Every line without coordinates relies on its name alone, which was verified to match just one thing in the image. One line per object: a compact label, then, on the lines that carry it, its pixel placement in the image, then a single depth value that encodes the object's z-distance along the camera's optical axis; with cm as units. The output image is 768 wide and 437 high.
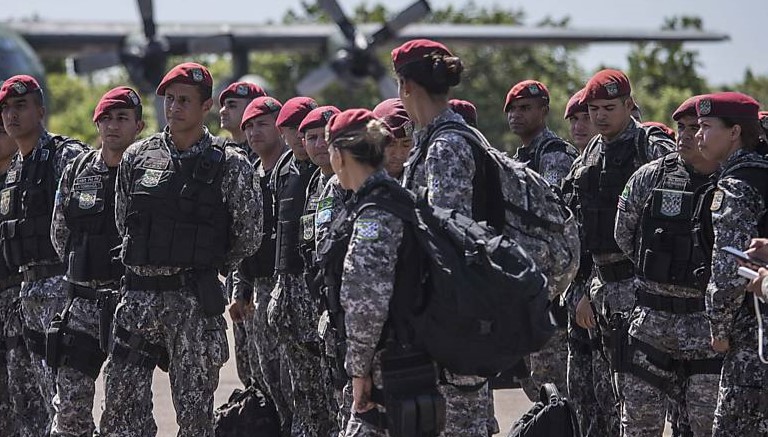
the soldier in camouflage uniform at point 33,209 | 1482
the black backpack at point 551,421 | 1137
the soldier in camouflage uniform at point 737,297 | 1097
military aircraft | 5712
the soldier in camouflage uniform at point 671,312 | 1220
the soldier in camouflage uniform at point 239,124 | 1730
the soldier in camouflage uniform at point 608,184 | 1406
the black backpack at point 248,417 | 1506
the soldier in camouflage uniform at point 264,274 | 1552
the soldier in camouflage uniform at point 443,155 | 998
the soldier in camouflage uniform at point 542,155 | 1573
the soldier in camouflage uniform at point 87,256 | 1378
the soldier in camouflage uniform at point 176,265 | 1303
